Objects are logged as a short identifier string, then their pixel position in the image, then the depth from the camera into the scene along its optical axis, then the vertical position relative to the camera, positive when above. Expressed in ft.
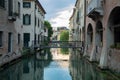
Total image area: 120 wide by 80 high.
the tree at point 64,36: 164.70 +6.68
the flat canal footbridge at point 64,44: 51.20 -1.85
